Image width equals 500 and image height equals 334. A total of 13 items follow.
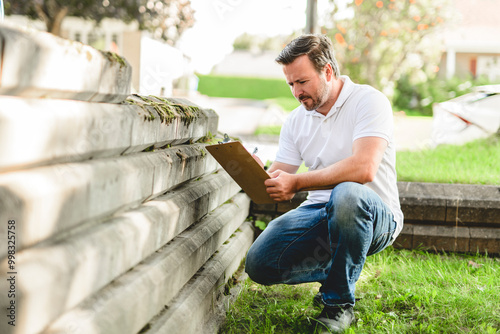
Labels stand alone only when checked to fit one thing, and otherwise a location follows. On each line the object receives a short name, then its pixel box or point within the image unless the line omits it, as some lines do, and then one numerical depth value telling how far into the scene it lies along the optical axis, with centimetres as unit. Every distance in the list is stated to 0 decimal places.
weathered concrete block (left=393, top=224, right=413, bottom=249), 375
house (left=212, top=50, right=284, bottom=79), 4838
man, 254
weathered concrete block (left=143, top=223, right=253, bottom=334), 197
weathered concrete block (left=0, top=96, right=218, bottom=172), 121
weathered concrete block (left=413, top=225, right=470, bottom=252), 373
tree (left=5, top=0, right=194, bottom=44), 1441
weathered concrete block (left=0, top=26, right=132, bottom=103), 120
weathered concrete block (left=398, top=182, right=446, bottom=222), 376
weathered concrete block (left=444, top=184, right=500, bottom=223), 370
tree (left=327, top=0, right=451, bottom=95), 1129
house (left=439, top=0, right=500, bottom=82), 2419
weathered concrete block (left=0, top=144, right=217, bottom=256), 120
